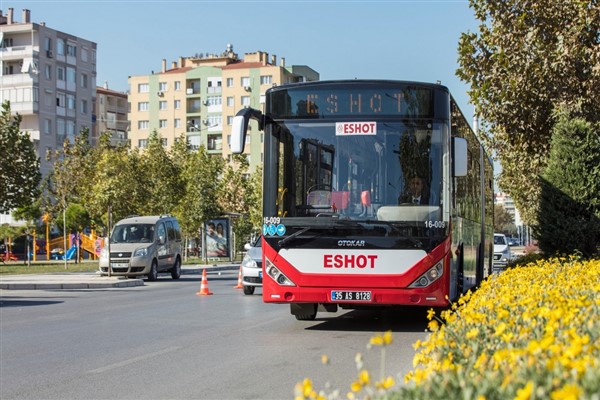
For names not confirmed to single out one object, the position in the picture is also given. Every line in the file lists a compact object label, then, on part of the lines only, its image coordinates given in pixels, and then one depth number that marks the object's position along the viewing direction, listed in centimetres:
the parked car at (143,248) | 3266
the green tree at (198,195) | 5469
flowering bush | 346
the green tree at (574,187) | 1956
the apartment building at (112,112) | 12798
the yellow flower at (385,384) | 371
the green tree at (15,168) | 4628
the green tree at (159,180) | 5553
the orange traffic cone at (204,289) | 2350
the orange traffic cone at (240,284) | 2541
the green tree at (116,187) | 4188
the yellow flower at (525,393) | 302
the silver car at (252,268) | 2223
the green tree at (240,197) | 6788
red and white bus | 1288
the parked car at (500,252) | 4446
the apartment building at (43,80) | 9338
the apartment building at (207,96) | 11844
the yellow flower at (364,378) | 357
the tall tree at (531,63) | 2006
